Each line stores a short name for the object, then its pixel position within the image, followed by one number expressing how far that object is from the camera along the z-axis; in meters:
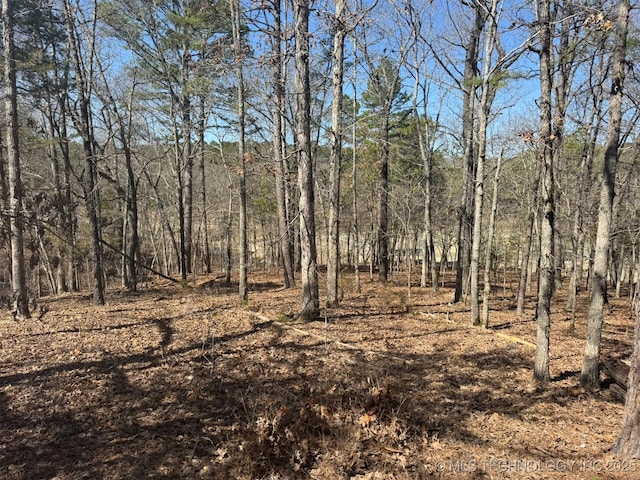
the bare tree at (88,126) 10.50
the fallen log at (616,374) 5.28
